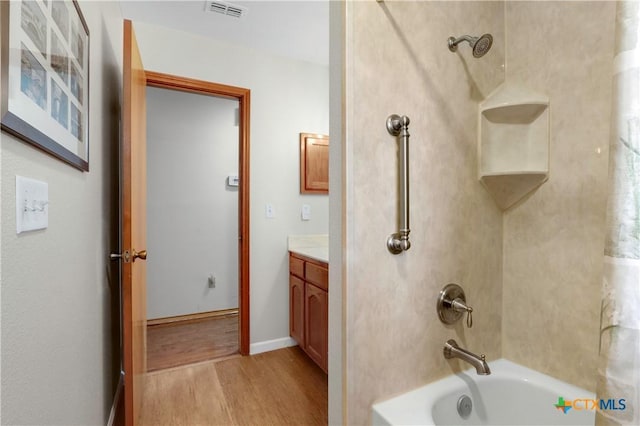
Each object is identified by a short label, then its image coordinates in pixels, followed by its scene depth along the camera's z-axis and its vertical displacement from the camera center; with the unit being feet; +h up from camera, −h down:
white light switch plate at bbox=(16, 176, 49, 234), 2.36 +0.05
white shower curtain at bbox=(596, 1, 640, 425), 1.97 -0.18
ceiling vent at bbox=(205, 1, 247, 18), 6.77 +4.34
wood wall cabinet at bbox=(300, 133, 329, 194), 9.27 +1.38
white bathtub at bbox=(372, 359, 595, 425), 3.81 -2.41
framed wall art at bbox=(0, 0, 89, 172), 2.20 +1.16
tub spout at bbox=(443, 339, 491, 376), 3.82 -1.84
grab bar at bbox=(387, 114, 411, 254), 3.73 +0.31
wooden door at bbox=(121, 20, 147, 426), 4.85 -0.32
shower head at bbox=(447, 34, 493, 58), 3.78 +2.00
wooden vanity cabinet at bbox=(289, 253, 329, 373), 7.11 -2.29
